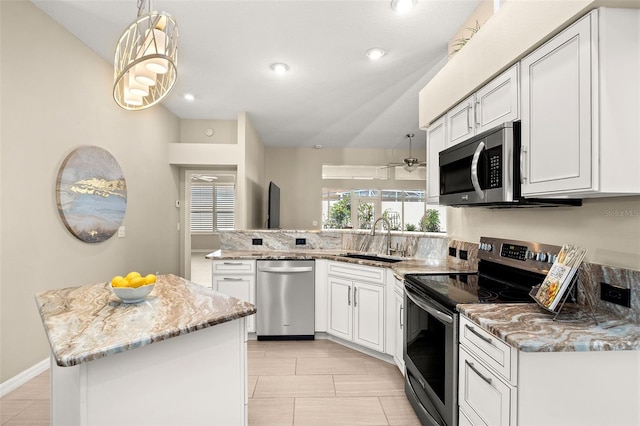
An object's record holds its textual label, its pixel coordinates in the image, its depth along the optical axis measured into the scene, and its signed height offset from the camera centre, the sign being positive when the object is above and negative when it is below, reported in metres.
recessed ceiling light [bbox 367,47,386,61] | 3.01 +1.55
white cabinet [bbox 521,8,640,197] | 1.20 +0.43
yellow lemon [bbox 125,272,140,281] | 1.55 -0.31
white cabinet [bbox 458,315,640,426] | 1.16 -0.62
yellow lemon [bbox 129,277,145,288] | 1.53 -0.33
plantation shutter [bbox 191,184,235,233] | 9.66 +0.18
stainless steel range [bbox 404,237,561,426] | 1.62 -0.49
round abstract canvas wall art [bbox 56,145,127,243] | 2.78 +0.17
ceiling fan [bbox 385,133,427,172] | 5.69 +0.92
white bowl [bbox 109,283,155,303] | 1.51 -0.38
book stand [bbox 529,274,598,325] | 1.30 -0.38
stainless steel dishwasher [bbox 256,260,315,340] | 3.39 -0.90
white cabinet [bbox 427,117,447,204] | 2.47 +0.51
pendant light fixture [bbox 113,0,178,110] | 1.44 +0.72
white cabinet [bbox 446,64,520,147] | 1.66 +0.64
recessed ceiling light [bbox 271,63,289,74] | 3.34 +1.55
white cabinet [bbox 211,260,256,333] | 3.40 -0.69
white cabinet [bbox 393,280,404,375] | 2.51 -0.88
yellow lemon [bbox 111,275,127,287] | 1.51 -0.33
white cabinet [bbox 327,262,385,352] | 2.88 -0.91
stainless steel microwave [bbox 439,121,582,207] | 1.63 +0.26
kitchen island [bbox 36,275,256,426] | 1.13 -0.58
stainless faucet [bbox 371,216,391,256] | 3.34 -0.20
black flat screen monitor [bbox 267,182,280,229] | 4.83 +0.06
